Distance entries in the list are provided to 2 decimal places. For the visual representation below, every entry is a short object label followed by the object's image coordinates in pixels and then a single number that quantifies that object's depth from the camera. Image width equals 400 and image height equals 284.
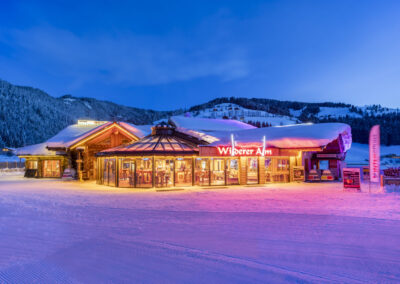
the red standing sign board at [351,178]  13.50
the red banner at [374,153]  14.33
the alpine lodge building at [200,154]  16.73
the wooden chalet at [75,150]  22.72
